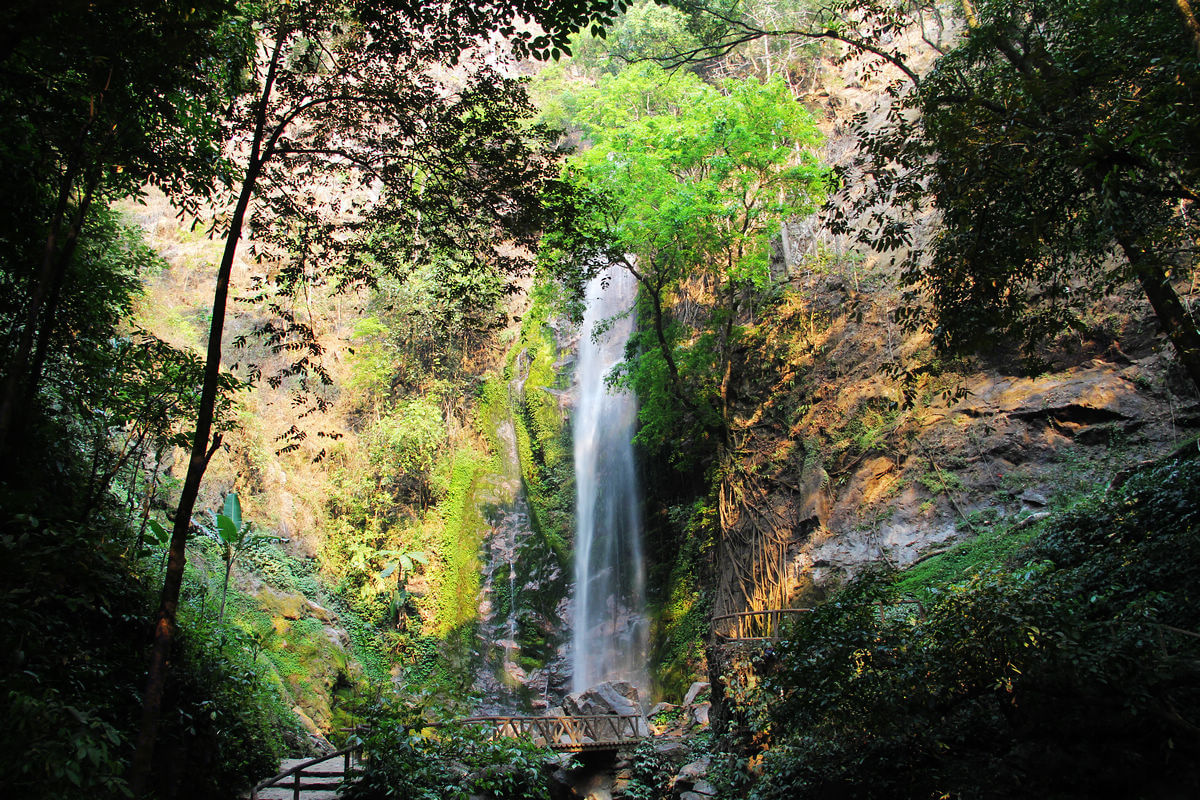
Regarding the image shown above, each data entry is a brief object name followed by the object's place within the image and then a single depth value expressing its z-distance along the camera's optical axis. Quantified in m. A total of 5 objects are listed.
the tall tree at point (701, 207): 12.82
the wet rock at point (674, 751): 10.66
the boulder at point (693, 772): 9.58
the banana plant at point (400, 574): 16.33
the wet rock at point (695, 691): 12.27
